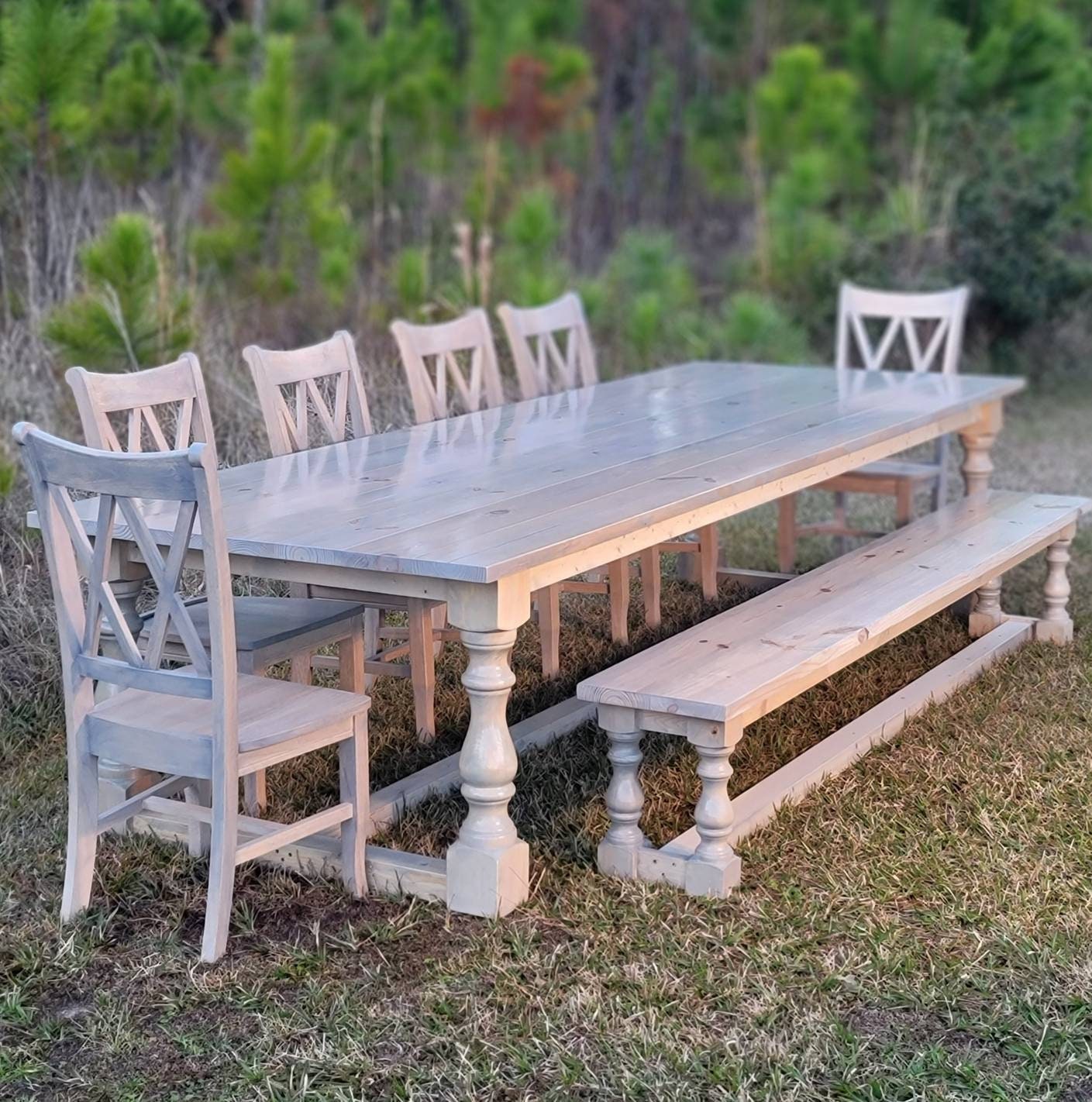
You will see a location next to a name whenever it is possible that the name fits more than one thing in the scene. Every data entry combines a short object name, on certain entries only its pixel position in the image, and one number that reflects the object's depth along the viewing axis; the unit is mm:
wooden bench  2998
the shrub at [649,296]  7484
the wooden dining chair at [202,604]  3318
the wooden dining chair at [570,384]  4320
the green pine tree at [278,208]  6543
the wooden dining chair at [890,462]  5219
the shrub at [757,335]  7383
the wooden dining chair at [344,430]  3705
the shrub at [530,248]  7066
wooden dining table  2852
